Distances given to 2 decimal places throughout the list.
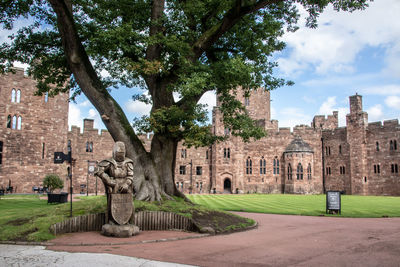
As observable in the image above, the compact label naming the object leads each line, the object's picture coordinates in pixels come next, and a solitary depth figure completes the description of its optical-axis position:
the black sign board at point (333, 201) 16.69
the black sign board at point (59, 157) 10.29
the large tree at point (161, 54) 12.52
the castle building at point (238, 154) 33.34
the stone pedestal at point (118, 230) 8.96
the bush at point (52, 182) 25.84
